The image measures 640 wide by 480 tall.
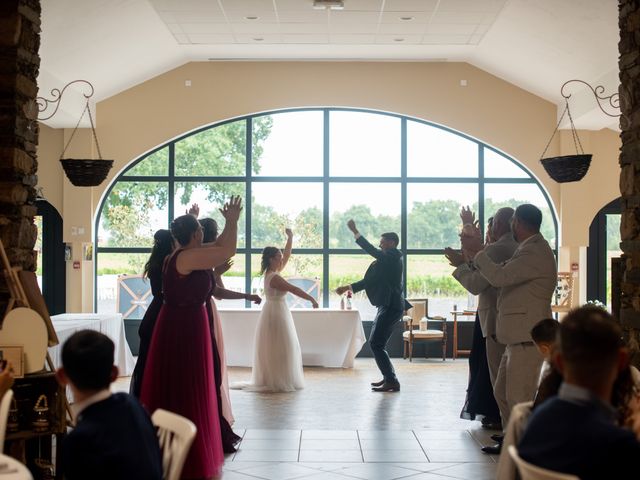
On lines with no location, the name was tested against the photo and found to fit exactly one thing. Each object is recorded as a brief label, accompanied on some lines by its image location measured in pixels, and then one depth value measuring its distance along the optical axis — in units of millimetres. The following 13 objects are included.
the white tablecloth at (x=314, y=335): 11008
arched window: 12344
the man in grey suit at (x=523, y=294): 5477
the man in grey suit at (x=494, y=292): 6297
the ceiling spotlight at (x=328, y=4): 9227
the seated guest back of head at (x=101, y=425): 2582
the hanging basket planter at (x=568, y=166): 8641
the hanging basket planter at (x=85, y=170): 8484
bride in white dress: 9055
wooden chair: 11727
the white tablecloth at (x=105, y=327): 8336
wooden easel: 4609
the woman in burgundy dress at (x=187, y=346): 5078
